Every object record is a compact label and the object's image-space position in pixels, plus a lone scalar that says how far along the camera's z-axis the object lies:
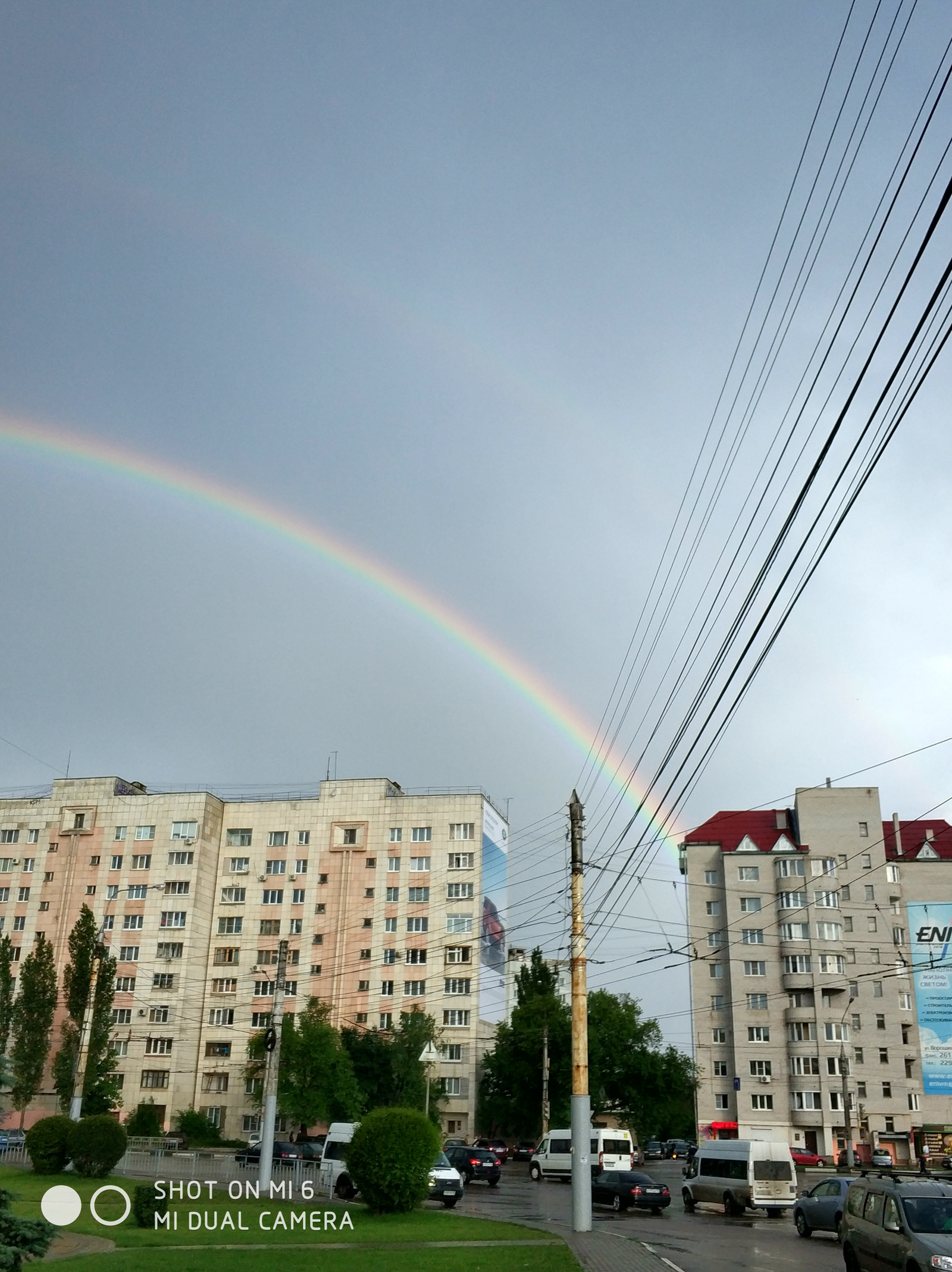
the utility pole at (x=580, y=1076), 24.92
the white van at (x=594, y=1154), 48.25
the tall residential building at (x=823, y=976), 81.50
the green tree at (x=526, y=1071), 83.50
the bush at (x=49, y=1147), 38.09
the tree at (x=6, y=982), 82.50
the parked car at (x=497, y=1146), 70.88
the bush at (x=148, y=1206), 24.75
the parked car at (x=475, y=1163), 47.47
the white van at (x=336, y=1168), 34.56
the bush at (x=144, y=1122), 77.75
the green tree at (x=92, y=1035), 72.56
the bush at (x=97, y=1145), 36.22
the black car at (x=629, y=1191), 36.88
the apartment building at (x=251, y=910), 89.75
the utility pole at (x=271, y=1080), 32.88
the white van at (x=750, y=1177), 36.19
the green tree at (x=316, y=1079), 69.00
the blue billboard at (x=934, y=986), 81.88
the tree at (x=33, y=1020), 80.19
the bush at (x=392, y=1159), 28.50
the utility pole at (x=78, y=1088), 42.34
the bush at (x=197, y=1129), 79.93
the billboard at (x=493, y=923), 93.38
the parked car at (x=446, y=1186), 34.81
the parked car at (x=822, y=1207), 28.86
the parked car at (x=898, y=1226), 16.08
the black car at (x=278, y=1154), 45.06
